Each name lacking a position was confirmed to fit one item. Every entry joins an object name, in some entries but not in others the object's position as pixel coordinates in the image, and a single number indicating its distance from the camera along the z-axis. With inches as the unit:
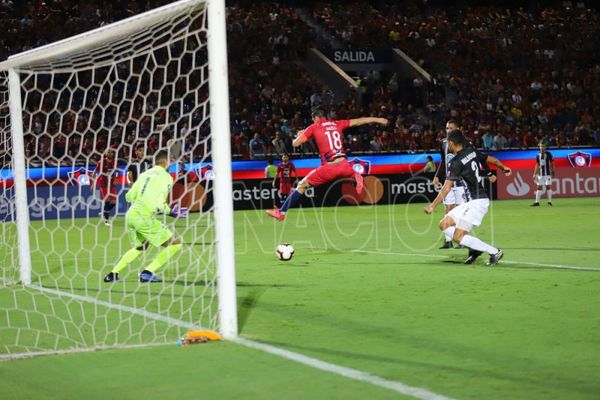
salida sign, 1491.1
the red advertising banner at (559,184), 1256.8
